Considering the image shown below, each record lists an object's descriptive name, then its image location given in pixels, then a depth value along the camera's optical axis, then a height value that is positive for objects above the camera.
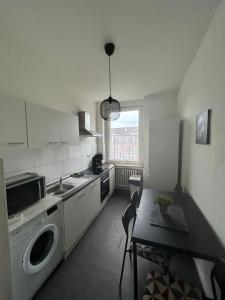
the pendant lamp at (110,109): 1.78 +0.45
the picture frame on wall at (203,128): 1.30 +0.16
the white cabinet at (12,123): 1.22 +0.20
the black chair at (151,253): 1.31 -1.10
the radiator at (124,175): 3.83 -0.91
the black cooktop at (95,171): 2.90 -0.61
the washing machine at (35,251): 1.14 -1.06
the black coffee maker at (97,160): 3.43 -0.43
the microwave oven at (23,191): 1.31 -0.49
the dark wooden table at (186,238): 0.99 -0.77
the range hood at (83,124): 2.93 +0.42
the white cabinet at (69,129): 2.03 +0.23
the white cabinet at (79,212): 1.77 -1.04
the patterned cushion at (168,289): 0.97 -1.08
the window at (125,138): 3.89 +0.16
